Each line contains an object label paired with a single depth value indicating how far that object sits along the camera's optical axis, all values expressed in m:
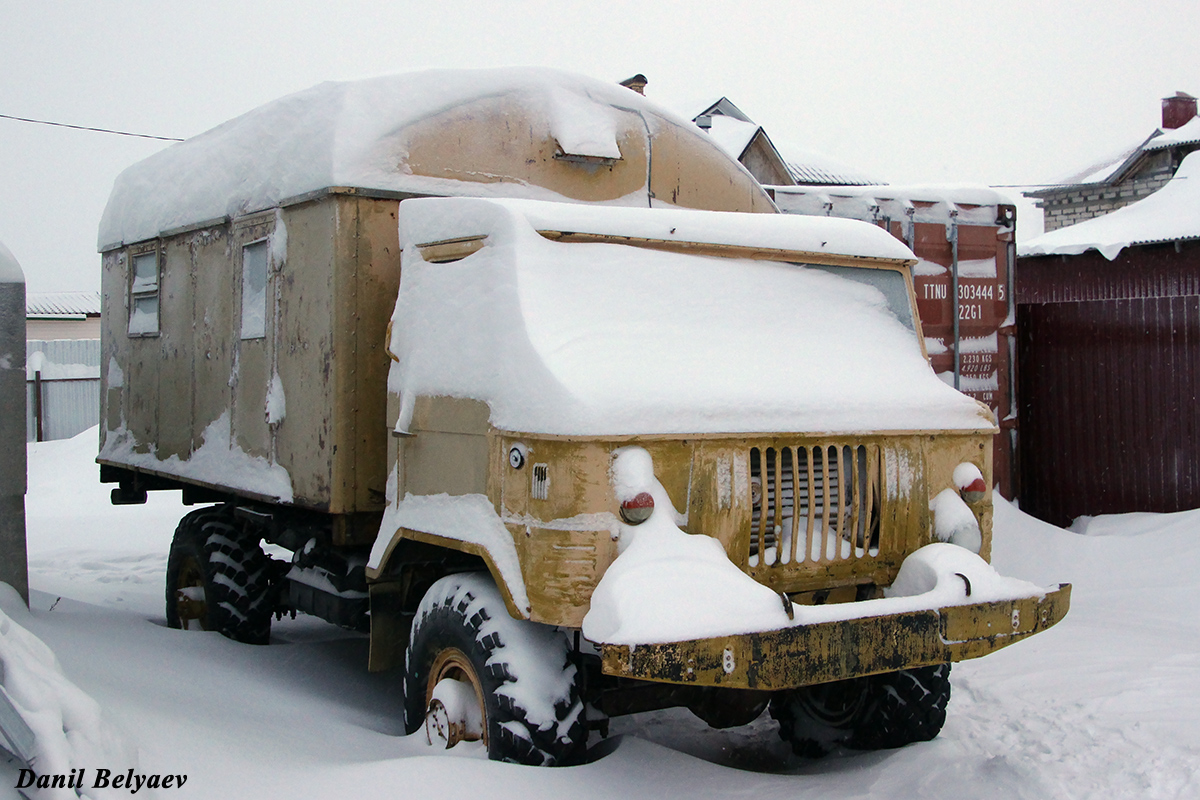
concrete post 6.58
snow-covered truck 4.08
